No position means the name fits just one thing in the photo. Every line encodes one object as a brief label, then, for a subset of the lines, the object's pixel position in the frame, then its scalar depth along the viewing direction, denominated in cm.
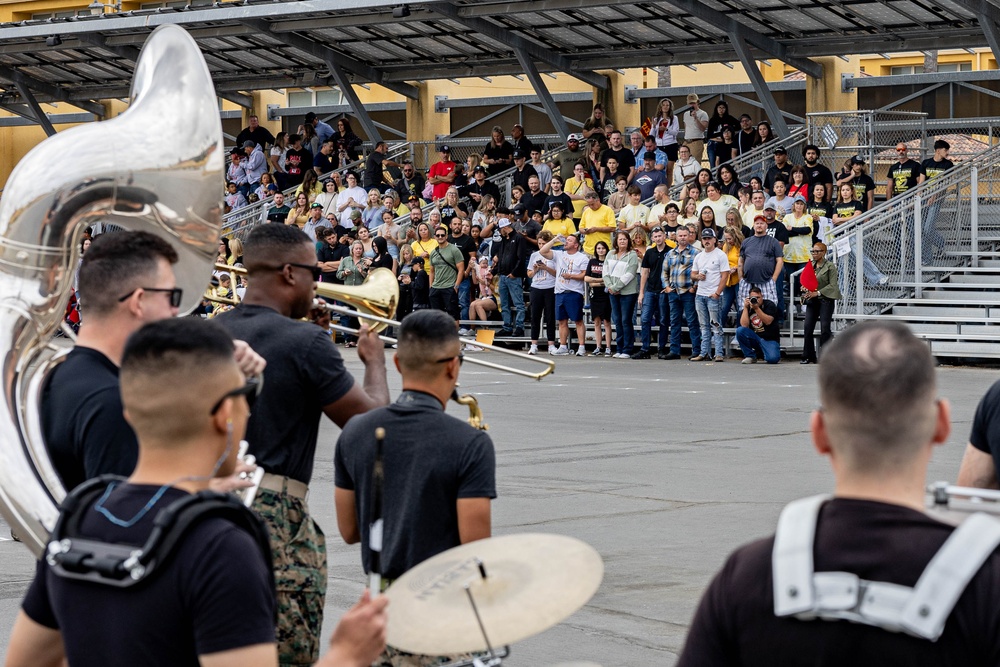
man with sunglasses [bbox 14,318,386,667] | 430
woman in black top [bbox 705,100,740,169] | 4120
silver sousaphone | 635
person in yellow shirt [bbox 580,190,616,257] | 3711
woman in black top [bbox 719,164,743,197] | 3657
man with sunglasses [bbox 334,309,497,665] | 701
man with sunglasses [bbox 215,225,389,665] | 750
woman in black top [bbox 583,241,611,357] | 3624
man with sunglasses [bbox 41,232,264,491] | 595
